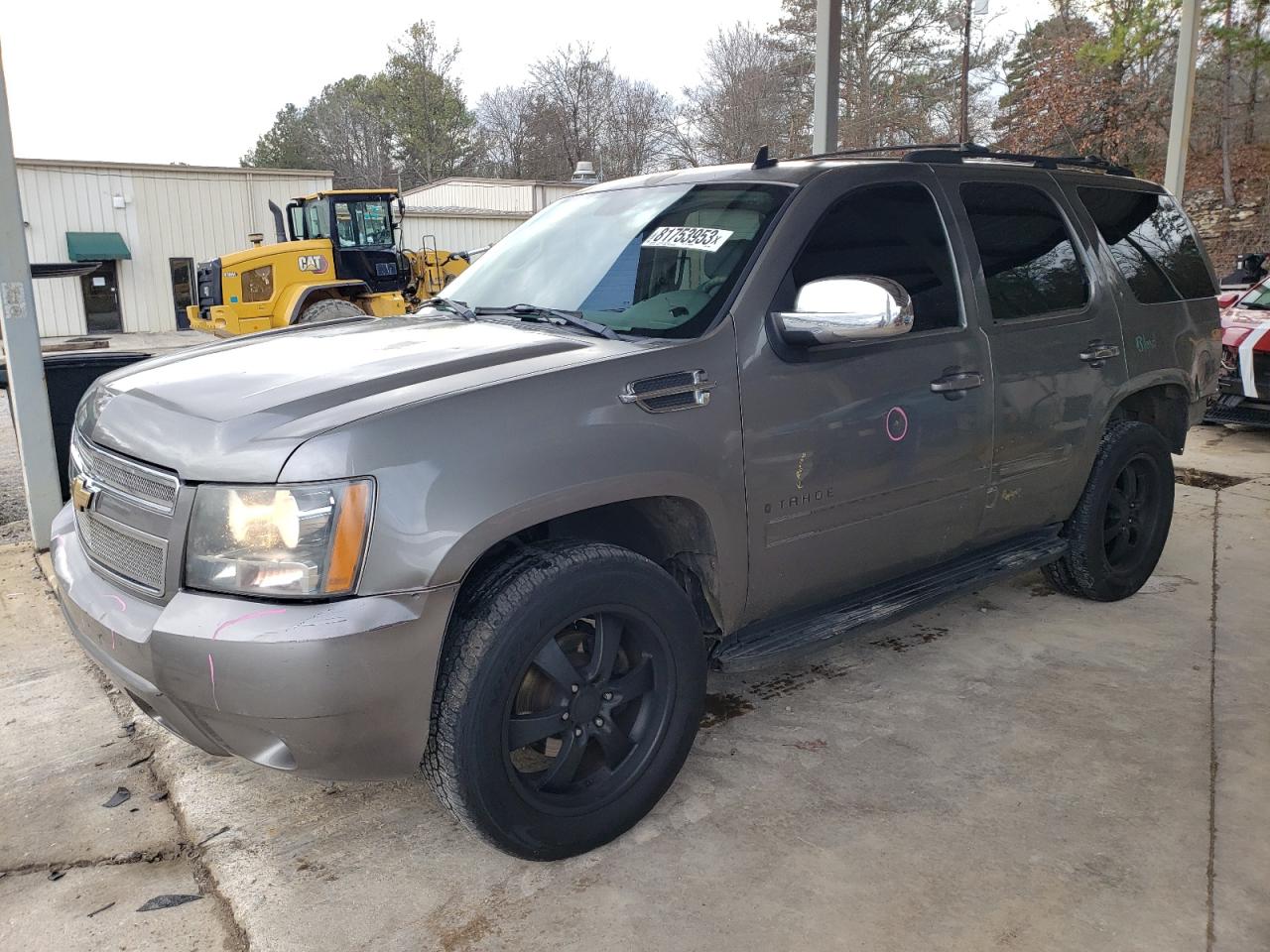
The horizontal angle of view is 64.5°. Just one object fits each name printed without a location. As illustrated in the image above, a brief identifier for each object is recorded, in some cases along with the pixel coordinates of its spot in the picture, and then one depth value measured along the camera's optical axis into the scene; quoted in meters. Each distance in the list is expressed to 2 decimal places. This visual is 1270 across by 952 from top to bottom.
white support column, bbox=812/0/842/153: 7.18
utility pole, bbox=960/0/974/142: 25.11
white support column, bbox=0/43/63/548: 5.24
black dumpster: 5.74
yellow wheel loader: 16.34
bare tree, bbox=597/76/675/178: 44.19
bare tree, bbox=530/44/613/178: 48.06
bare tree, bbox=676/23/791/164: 36.34
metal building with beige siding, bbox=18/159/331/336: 29.20
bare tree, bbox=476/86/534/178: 52.31
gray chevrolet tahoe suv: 2.32
